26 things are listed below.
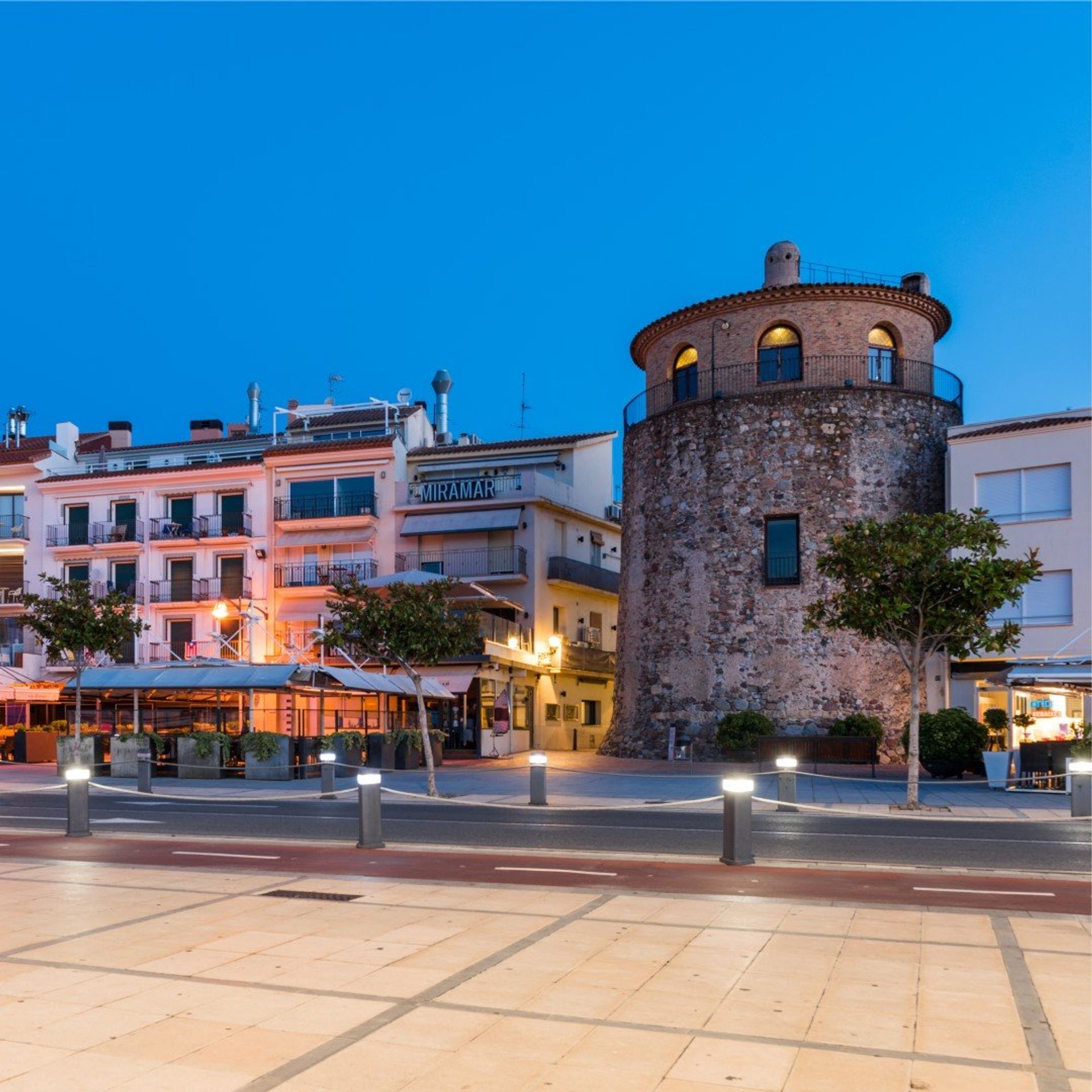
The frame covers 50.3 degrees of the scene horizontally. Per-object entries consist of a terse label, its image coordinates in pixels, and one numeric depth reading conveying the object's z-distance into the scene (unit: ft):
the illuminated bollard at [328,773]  69.21
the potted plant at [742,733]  107.96
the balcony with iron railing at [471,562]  140.77
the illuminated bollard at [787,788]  59.67
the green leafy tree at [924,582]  62.80
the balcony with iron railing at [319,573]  145.89
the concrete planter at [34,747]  118.11
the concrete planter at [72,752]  96.63
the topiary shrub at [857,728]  104.83
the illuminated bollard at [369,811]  44.68
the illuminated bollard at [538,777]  64.28
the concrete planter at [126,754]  95.45
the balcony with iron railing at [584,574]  143.64
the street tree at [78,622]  98.48
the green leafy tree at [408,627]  72.54
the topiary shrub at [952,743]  86.58
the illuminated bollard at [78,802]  50.34
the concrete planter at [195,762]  92.27
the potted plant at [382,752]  99.50
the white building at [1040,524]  101.09
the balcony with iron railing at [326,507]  148.97
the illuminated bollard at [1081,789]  53.16
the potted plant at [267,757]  91.35
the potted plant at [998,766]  76.38
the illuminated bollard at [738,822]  39.96
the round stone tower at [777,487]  111.75
